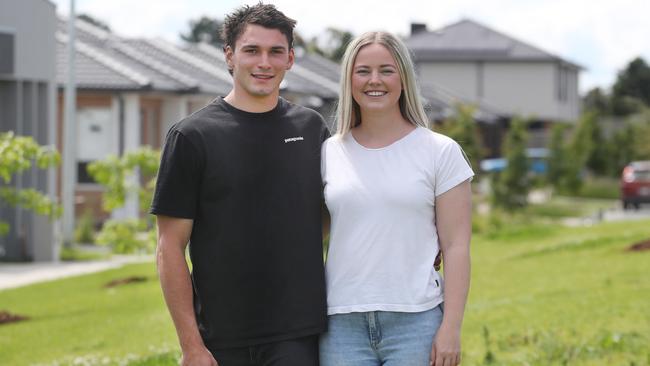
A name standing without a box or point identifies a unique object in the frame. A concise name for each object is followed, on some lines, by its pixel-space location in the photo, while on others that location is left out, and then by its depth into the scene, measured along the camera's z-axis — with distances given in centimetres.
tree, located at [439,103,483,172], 3266
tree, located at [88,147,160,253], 1664
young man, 439
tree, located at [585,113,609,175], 4806
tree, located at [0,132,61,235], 1146
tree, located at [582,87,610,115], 8519
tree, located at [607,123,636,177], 4959
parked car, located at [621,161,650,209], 3641
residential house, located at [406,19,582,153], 5641
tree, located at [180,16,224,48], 7907
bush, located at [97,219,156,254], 1688
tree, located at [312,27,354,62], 5881
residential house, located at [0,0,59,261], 2014
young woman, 439
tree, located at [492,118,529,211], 3331
